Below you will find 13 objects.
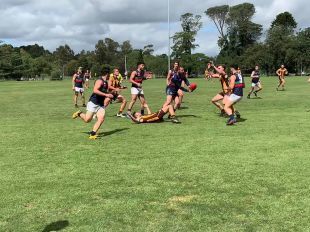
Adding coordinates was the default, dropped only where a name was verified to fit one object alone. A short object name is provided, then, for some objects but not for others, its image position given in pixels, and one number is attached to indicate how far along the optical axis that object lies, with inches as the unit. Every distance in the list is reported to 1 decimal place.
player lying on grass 569.0
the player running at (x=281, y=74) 1291.8
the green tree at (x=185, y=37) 4626.0
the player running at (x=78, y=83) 866.8
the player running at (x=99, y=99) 461.4
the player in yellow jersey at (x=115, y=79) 759.1
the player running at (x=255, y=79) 1023.6
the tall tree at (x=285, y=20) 4808.1
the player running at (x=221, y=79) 612.9
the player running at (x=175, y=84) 589.9
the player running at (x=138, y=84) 649.0
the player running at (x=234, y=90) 553.3
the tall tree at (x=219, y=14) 4867.1
